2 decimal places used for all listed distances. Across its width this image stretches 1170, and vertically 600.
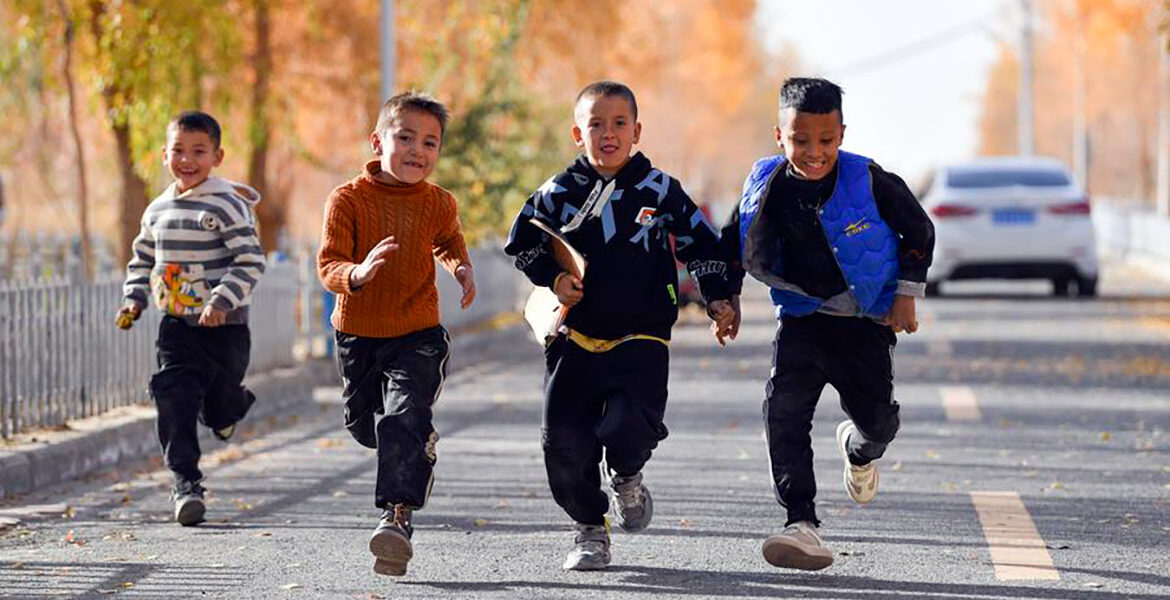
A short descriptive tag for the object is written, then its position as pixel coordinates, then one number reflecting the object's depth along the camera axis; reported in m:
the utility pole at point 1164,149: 49.28
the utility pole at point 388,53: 19.12
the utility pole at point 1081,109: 54.69
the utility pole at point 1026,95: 52.03
